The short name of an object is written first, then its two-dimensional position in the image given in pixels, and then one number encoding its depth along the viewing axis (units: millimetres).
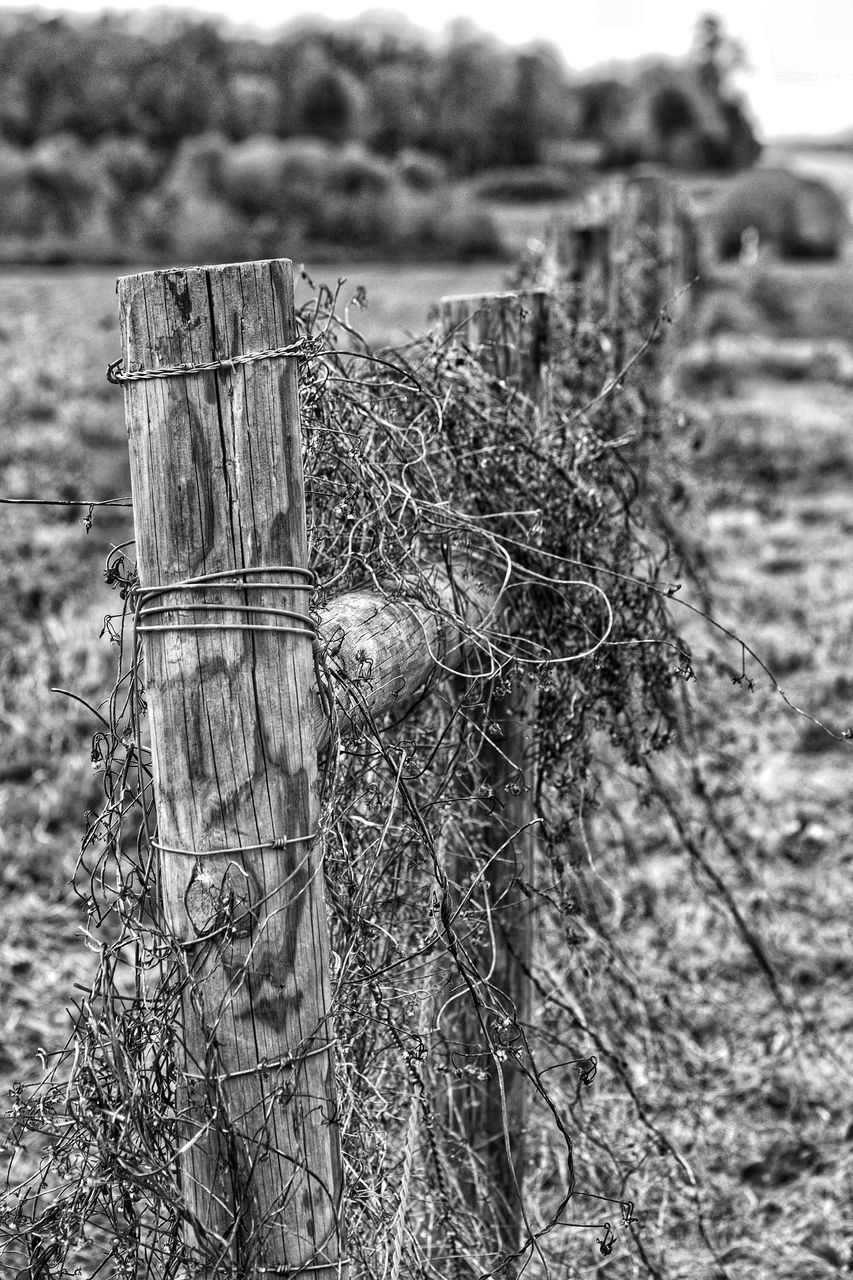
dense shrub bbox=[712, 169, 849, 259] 33938
